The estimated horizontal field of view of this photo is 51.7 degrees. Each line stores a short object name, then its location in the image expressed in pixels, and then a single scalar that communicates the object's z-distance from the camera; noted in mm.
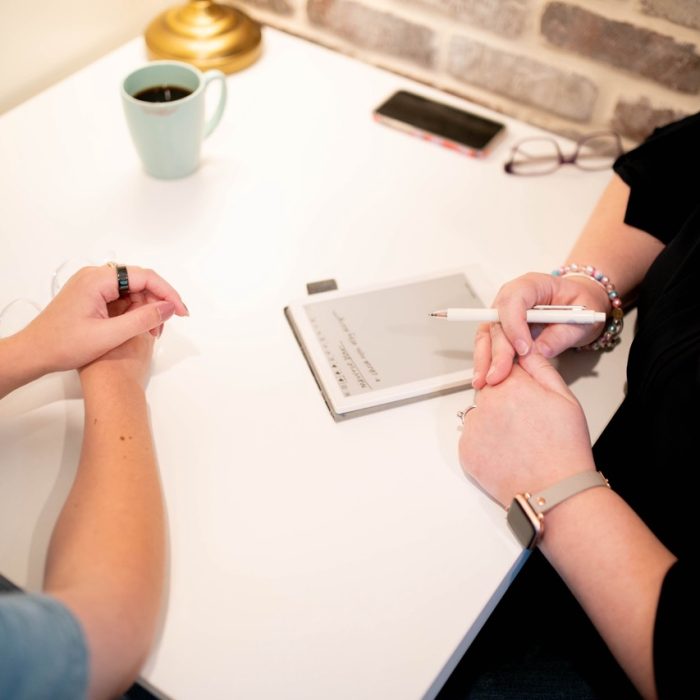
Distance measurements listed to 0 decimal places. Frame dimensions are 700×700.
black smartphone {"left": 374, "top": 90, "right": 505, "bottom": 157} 1055
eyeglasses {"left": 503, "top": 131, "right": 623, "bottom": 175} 1035
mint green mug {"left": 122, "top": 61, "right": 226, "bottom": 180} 892
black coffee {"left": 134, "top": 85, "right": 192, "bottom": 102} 954
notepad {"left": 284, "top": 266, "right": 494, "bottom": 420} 733
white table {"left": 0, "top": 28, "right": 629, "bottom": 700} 571
